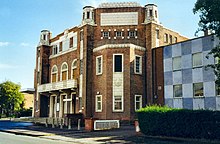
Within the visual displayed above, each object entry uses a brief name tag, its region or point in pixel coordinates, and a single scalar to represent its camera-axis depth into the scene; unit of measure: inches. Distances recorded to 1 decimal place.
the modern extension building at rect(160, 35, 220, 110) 925.8
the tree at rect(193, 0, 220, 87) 581.9
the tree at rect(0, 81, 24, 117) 1973.4
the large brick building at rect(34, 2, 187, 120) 1099.9
